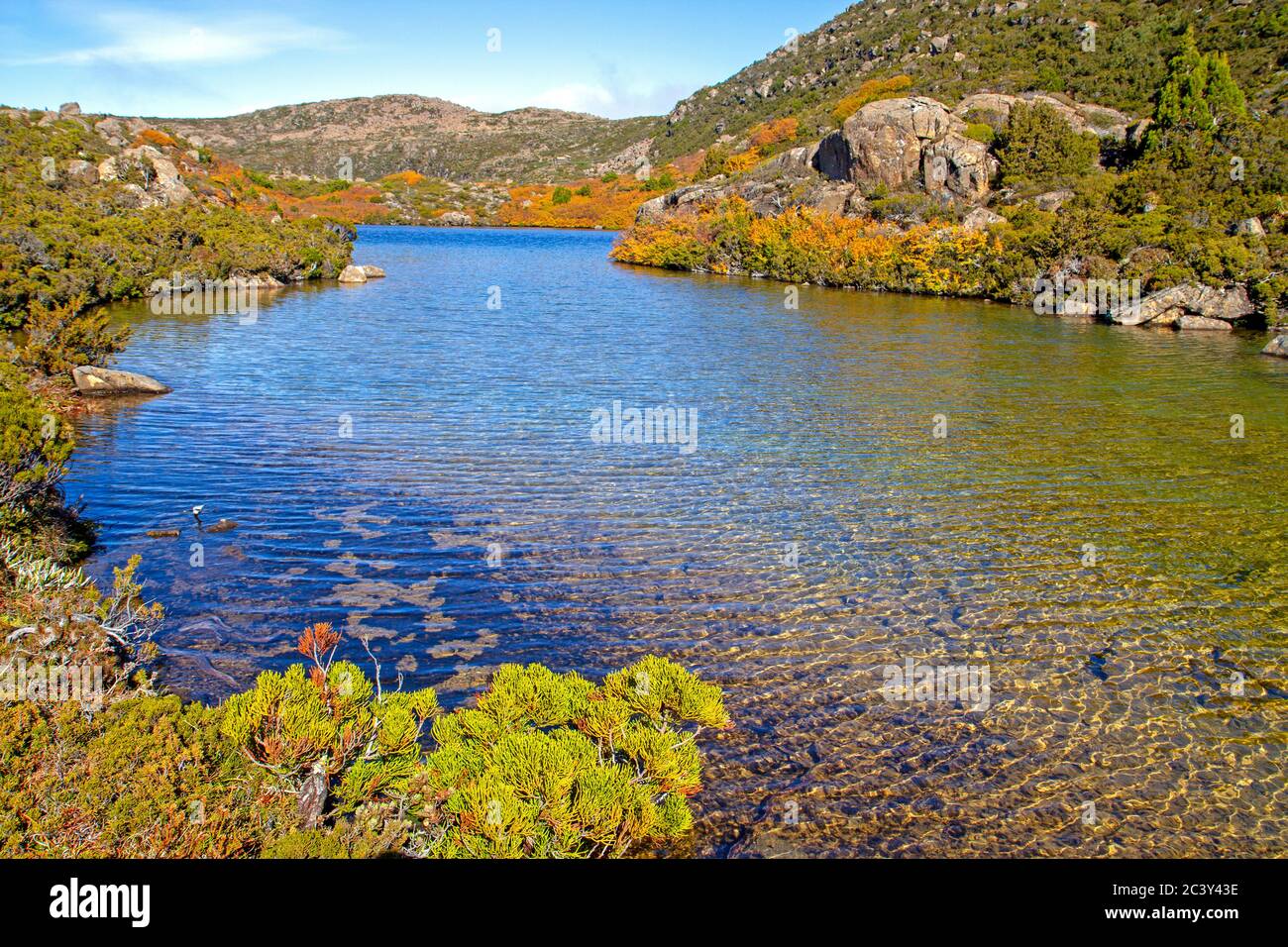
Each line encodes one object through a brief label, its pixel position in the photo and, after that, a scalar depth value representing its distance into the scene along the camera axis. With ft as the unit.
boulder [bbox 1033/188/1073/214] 165.36
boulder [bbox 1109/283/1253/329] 119.85
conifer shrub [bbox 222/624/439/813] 18.26
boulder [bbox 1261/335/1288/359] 98.16
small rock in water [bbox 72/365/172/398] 66.48
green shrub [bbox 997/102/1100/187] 175.32
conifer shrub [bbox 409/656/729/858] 16.71
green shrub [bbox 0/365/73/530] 33.17
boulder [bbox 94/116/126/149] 189.06
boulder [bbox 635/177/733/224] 246.27
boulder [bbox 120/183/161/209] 153.38
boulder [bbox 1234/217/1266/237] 127.75
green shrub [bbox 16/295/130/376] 66.33
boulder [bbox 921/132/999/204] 185.26
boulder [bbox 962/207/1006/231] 168.45
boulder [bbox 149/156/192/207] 169.89
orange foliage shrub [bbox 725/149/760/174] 265.95
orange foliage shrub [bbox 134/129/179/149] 202.30
